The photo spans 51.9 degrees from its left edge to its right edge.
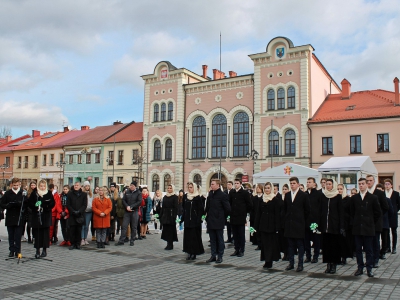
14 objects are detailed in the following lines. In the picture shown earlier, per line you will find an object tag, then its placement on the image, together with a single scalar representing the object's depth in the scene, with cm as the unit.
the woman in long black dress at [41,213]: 1007
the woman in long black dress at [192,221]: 1045
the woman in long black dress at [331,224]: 877
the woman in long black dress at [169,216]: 1234
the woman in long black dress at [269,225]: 930
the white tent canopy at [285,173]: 2416
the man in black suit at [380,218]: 889
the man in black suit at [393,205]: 1152
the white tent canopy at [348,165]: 2256
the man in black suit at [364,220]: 844
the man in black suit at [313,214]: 939
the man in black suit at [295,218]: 891
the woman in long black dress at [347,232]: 926
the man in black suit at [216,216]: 1006
